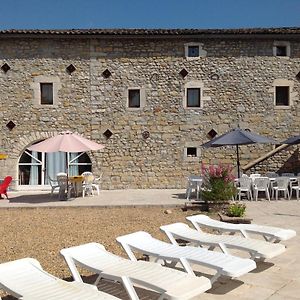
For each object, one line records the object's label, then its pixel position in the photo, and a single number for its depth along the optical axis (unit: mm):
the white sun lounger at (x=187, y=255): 3755
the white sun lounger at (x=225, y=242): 4510
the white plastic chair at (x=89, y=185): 13117
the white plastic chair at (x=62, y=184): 12520
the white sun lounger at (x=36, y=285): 3004
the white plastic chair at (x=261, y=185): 11648
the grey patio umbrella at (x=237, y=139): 12141
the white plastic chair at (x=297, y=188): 11989
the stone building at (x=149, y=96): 15328
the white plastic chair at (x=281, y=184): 11758
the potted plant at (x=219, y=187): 9539
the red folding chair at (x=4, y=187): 12719
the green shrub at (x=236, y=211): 7902
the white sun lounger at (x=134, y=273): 3184
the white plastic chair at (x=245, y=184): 11617
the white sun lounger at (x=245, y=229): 5205
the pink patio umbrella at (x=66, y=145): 11594
